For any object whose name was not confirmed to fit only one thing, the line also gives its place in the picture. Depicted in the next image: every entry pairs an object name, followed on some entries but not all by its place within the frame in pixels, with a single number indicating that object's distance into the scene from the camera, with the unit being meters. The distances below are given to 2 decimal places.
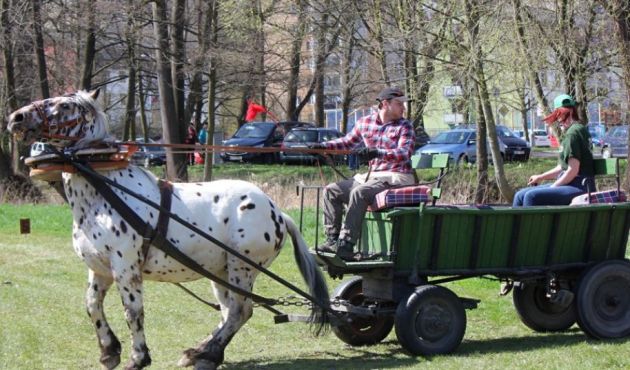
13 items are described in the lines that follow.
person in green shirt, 8.71
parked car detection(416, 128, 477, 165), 33.47
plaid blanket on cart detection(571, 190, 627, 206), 8.76
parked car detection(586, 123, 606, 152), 41.72
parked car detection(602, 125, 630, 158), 37.72
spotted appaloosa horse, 7.15
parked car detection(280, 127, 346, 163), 34.51
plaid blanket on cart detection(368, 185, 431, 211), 7.87
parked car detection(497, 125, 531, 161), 36.53
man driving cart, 7.90
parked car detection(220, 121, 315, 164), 35.44
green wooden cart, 7.90
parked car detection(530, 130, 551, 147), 61.62
